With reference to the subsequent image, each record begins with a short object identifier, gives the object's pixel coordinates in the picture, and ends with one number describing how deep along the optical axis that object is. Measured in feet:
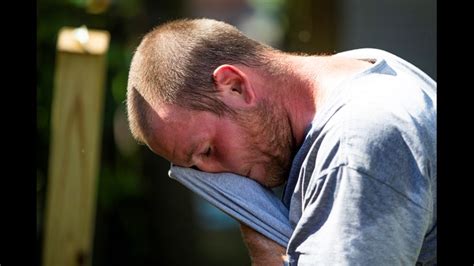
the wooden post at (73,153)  28.99
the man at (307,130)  15.14
